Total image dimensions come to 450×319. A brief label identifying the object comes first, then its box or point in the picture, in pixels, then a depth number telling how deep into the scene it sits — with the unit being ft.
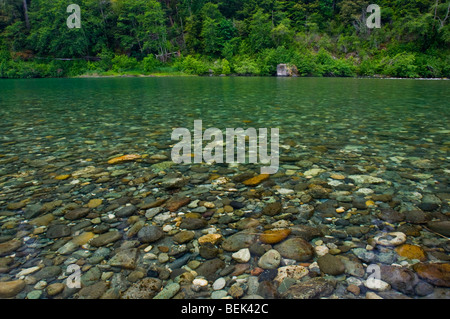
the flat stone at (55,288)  7.04
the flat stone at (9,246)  8.66
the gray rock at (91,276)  7.46
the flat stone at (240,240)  8.90
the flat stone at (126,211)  10.97
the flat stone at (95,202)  11.68
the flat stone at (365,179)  13.44
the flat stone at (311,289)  6.88
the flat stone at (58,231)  9.59
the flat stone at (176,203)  11.51
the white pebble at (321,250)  8.46
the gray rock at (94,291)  7.00
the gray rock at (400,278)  7.03
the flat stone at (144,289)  7.00
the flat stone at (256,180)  13.80
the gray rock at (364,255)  8.10
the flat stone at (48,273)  7.59
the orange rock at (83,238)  9.23
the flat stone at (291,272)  7.55
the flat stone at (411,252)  8.19
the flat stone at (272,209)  10.98
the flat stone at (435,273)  7.15
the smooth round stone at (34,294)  6.93
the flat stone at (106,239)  9.13
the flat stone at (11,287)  6.98
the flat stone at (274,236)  9.22
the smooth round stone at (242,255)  8.25
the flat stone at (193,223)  10.06
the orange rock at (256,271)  7.70
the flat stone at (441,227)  9.34
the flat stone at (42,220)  10.33
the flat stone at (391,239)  8.85
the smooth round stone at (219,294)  6.92
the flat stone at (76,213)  10.79
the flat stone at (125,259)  8.08
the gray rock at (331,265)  7.65
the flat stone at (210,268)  7.63
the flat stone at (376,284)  7.01
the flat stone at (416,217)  10.08
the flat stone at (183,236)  9.27
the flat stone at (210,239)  9.17
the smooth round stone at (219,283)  7.18
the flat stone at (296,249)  8.38
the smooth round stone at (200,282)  7.30
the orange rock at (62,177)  14.45
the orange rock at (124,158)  16.92
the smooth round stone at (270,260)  8.04
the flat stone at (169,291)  6.96
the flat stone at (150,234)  9.34
